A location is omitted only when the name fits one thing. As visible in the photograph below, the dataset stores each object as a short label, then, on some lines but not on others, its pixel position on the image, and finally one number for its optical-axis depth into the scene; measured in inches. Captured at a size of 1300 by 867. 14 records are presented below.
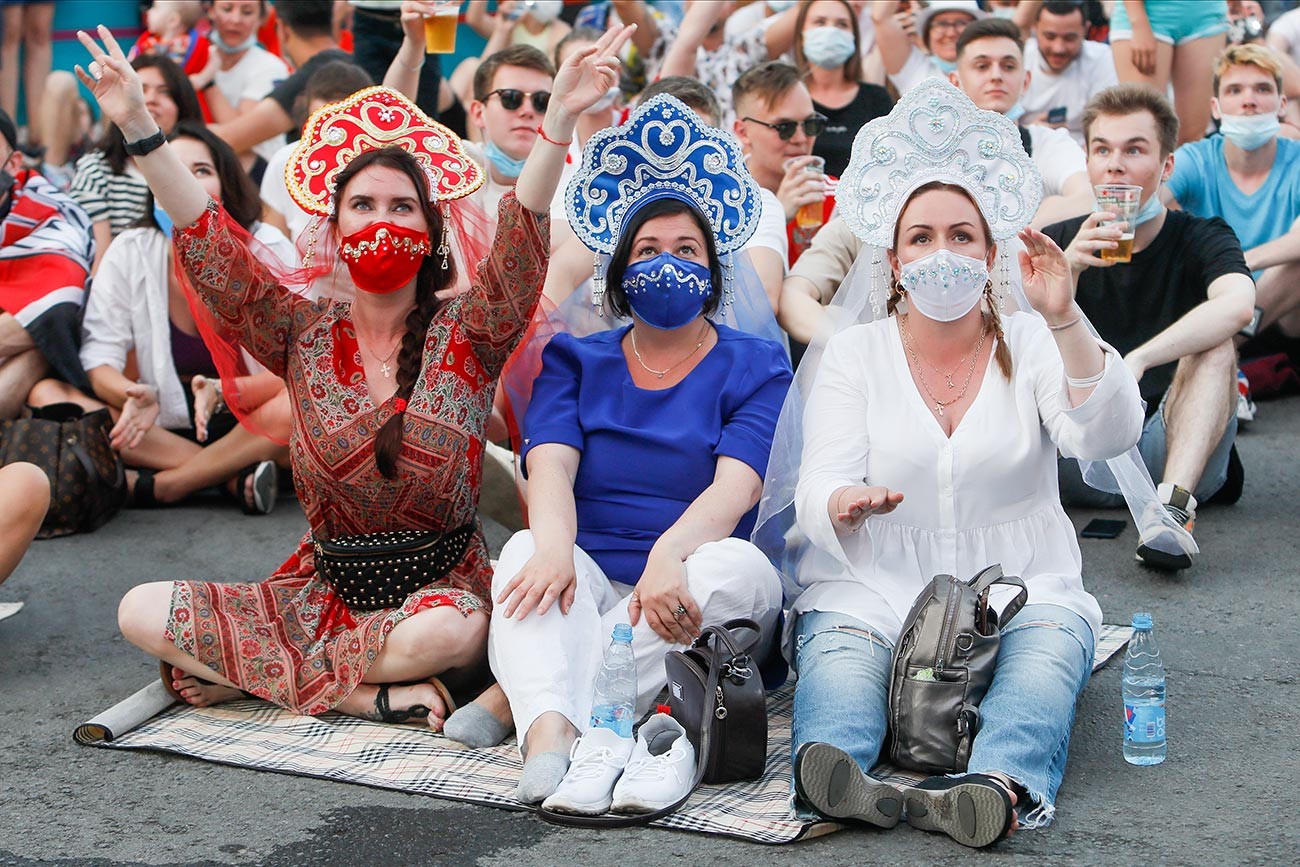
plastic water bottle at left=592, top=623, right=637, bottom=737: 294.7
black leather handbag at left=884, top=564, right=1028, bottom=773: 288.4
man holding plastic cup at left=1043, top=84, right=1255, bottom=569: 446.9
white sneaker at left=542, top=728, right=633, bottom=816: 278.7
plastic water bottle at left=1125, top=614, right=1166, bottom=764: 298.2
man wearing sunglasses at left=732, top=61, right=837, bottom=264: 518.9
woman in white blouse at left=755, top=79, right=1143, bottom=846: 298.0
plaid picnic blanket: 279.4
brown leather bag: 482.9
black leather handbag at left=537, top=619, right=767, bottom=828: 293.0
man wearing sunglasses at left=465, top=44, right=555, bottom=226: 529.0
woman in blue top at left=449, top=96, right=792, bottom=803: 315.0
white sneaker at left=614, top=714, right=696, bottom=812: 278.4
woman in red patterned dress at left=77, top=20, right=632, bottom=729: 327.9
